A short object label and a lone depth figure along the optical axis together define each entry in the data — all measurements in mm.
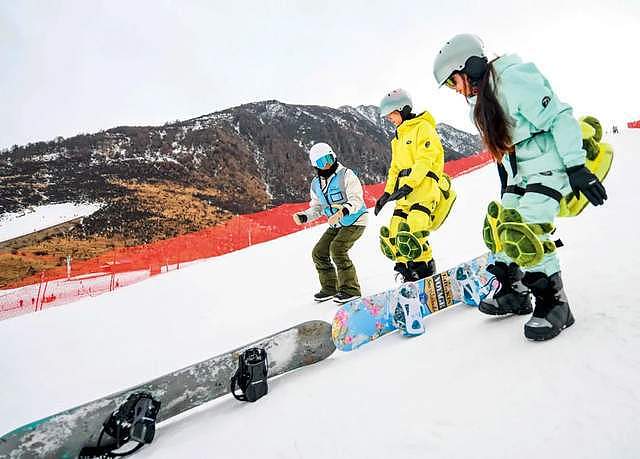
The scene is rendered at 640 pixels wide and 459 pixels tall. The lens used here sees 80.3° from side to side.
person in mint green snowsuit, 1889
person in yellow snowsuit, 3426
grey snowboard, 1642
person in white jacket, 4441
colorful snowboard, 2570
